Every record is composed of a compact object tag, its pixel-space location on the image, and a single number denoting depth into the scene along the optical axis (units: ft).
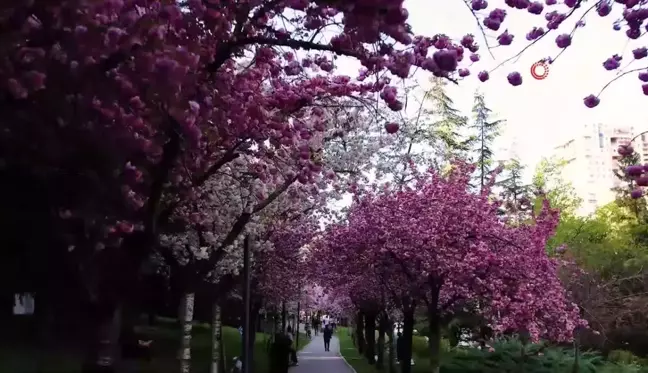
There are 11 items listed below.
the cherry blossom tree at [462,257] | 49.08
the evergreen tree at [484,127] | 137.69
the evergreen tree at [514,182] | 131.03
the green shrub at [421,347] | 101.14
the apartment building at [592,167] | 279.08
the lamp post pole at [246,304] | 28.07
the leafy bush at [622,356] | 83.13
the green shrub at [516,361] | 58.75
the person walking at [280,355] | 63.05
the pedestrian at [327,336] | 136.28
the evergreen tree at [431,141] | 72.08
